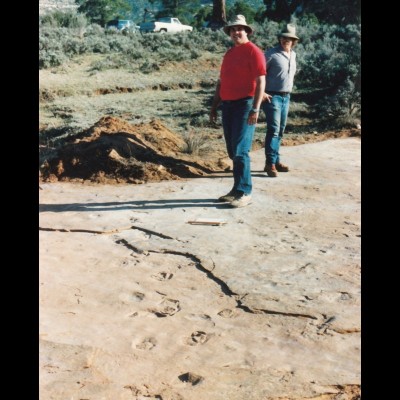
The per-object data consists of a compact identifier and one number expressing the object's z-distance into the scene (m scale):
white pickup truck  41.41
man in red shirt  6.17
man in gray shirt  7.41
